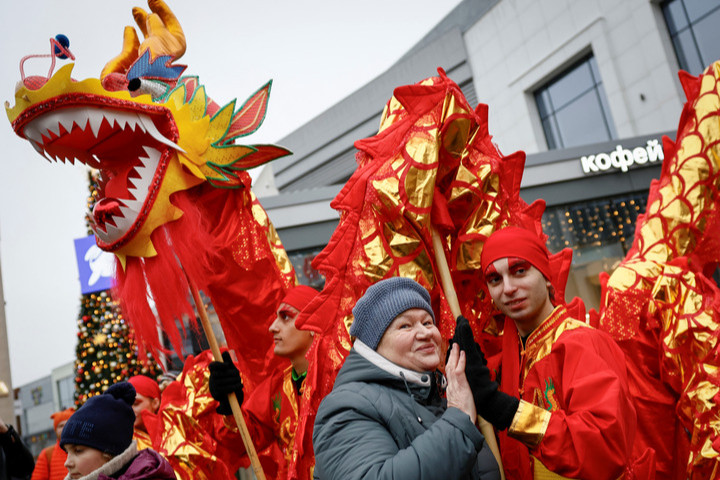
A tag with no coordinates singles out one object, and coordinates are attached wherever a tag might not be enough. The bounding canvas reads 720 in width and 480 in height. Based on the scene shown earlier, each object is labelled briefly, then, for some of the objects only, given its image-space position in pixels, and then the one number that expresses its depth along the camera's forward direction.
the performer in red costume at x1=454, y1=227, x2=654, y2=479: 1.75
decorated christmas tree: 8.07
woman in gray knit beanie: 1.55
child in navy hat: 2.40
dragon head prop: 2.40
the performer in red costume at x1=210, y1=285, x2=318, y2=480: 3.05
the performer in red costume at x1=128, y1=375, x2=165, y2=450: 4.90
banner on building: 7.90
